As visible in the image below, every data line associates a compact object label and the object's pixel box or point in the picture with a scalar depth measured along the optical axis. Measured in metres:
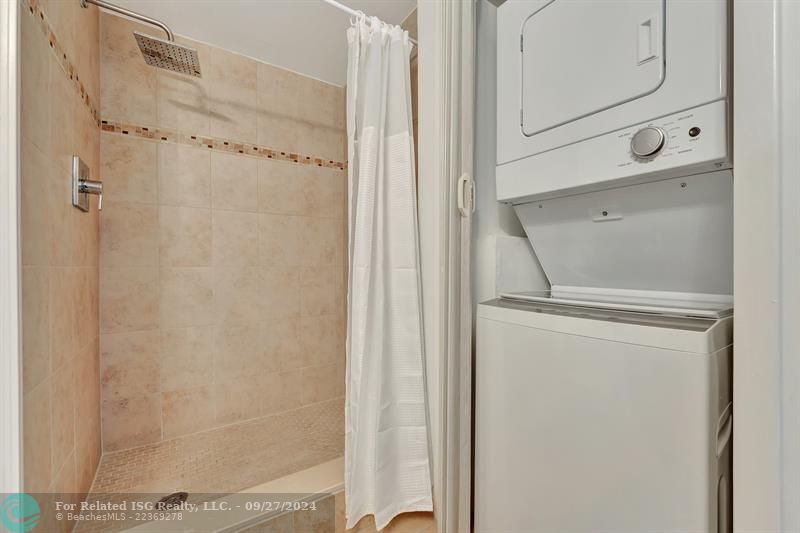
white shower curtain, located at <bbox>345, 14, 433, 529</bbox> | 1.11
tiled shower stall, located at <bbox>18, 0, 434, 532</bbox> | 1.00
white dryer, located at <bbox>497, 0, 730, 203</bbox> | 0.65
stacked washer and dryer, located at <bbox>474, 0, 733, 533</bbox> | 0.59
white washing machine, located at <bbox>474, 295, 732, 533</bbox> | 0.56
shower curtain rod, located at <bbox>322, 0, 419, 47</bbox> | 1.17
